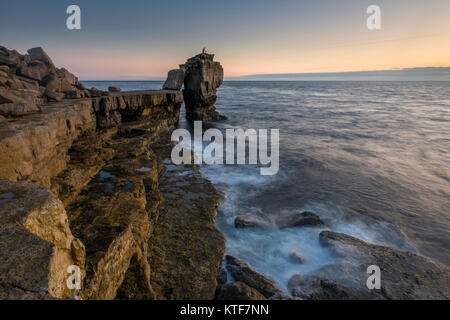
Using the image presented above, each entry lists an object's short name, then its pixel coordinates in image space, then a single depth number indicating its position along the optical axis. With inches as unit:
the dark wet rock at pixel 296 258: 207.3
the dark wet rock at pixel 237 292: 144.0
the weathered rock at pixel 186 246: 152.3
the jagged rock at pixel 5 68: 297.9
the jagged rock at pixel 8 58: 318.7
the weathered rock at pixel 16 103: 186.8
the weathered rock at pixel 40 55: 392.6
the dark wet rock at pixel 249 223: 247.6
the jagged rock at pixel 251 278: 165.0
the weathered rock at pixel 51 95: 315.9
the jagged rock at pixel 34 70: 336.0
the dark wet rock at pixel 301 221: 256.2
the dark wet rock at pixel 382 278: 161.5
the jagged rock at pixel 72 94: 373.1
